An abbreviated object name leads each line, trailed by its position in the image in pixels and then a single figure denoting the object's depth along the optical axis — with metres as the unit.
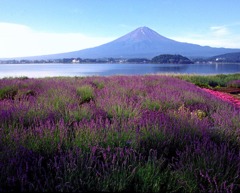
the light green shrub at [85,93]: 6.58
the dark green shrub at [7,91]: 6.94
